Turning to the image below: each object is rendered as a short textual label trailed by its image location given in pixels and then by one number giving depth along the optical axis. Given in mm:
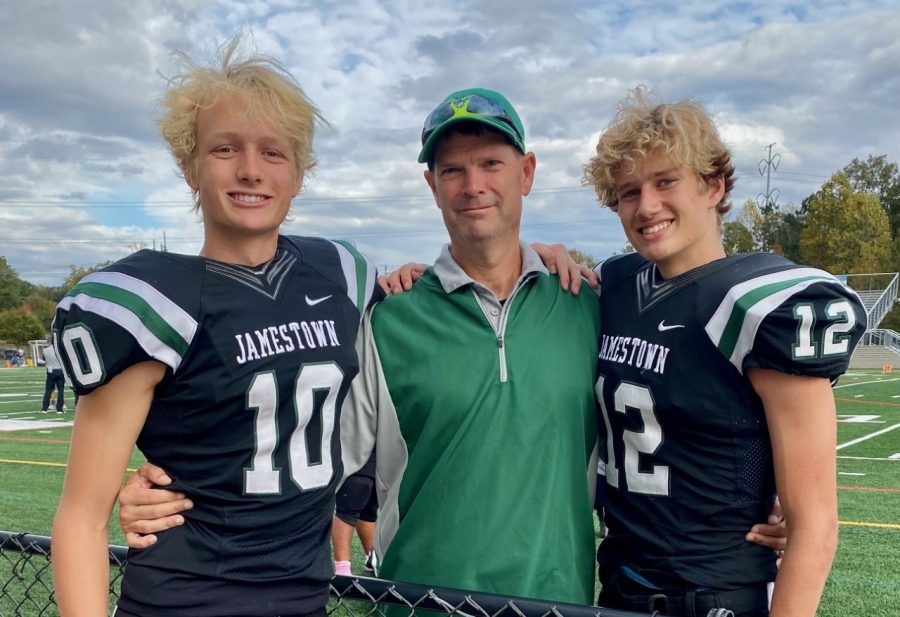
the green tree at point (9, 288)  72000
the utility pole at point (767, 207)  55375
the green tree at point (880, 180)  50281
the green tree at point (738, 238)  44094
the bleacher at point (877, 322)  36250
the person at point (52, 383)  15984
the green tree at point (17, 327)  59197
